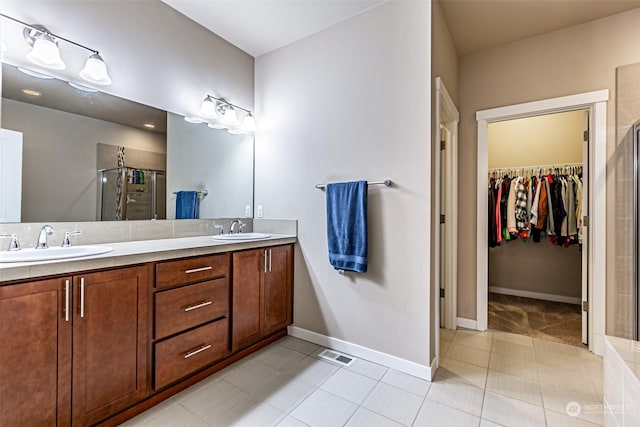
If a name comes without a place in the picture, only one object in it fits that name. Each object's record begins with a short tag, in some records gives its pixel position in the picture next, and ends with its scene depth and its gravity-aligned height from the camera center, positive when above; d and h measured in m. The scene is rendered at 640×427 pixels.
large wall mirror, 1.57 +0.38
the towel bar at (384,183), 2.03 +0.23
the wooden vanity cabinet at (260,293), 2.04 -0.63
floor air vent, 2.12 -1.10
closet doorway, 2.24 +0.17
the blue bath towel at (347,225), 2.08 -0.08
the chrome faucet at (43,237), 1.51 -0.14
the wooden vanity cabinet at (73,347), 1.10 -0.60
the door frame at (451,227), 2.74 -0.11
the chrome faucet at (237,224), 2.62 -0.11
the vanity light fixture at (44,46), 1.57 +0.93
